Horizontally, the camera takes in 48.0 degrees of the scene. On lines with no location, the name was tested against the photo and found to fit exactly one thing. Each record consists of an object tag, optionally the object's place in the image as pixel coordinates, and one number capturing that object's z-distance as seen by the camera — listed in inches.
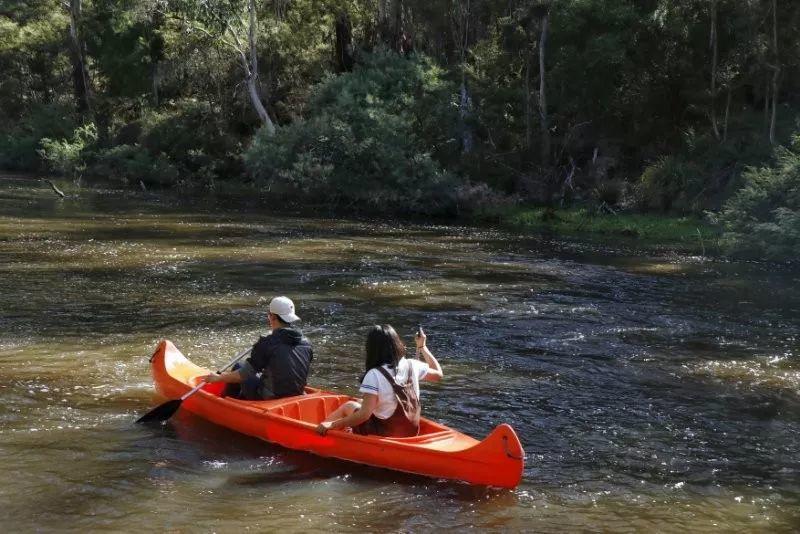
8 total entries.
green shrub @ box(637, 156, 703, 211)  979.9
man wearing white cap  289.0
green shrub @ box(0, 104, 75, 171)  1704.0
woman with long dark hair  257.3
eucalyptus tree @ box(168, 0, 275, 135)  1337.4
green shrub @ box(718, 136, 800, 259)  647.8
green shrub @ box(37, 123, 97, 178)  1549.0
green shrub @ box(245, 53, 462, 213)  1040.8
